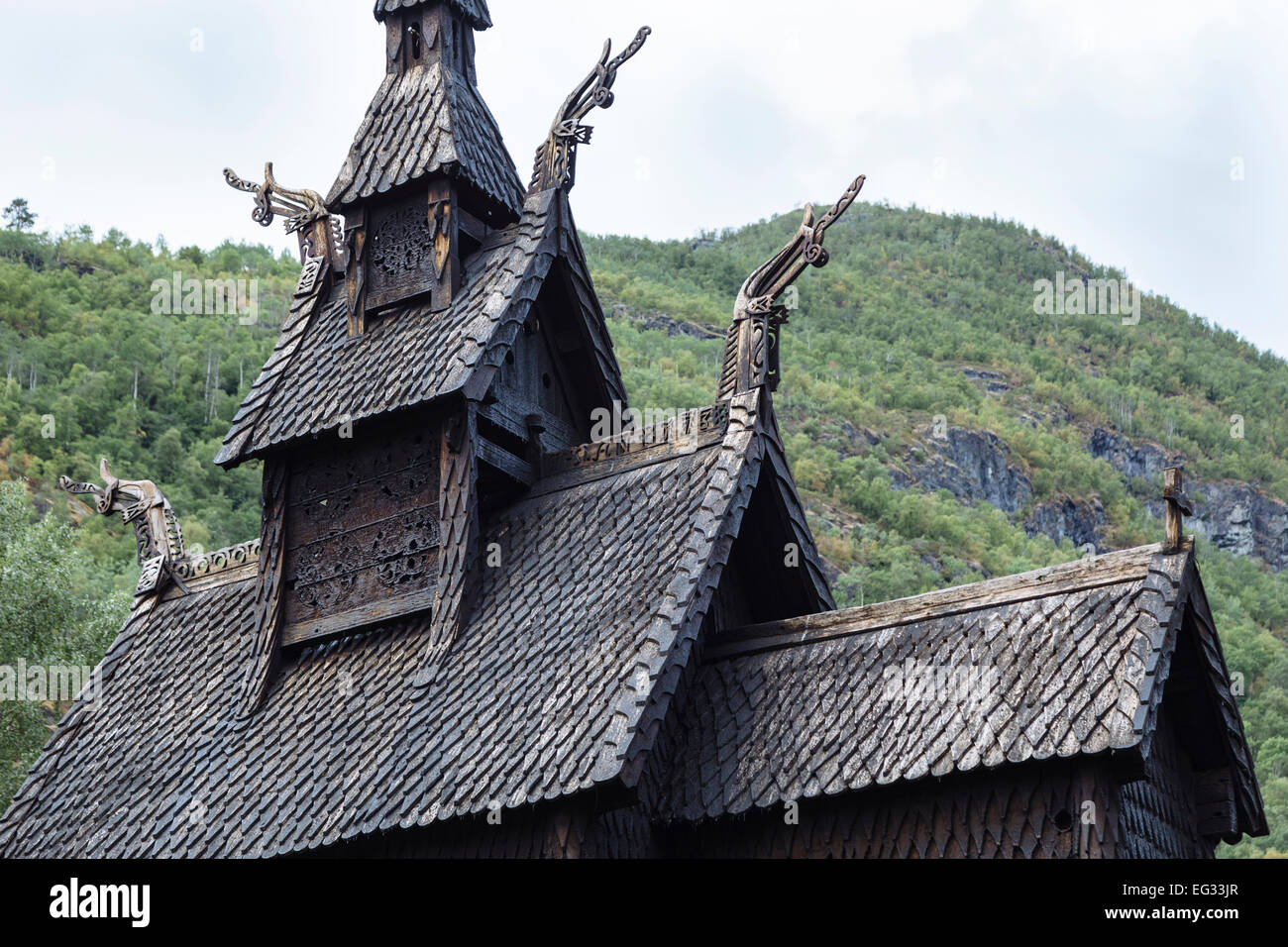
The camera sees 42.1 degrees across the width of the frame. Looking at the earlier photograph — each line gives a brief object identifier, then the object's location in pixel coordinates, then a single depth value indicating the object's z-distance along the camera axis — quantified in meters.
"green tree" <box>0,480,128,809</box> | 26.75
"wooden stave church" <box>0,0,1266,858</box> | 12.24
